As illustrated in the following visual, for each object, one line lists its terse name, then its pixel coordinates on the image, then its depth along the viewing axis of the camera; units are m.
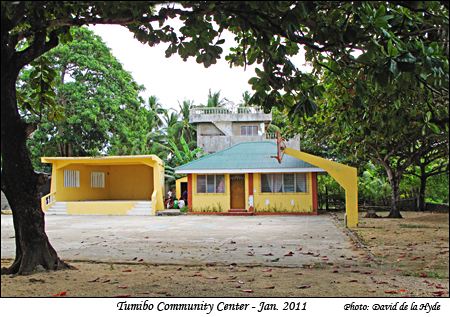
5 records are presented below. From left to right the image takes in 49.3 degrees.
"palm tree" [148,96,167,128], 34.66
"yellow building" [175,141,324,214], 21.91
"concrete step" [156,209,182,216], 22.89
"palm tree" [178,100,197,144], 33.94
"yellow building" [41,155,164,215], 23.59
